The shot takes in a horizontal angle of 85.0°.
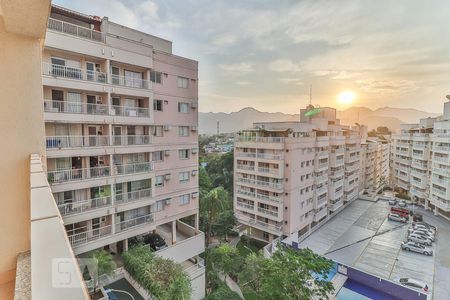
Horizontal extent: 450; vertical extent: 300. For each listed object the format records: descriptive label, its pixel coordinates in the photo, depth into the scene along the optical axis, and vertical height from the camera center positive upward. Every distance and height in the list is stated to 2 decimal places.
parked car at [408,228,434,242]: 24.12 -10.11
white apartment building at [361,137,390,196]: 44.75 -6.23
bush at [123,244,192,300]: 9.72 -6.22
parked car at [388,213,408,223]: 29.70 -10.38
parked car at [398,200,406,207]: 35.13 -10.14
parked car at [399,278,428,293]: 16.59 -10.46
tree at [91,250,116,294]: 10.63 -5.79
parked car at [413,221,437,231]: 26.94 -10.30
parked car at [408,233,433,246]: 23.17 -10.13
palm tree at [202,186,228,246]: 19.04 -5.39
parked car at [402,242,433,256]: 21.92 -10.45
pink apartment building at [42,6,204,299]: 11.09 -0.06
